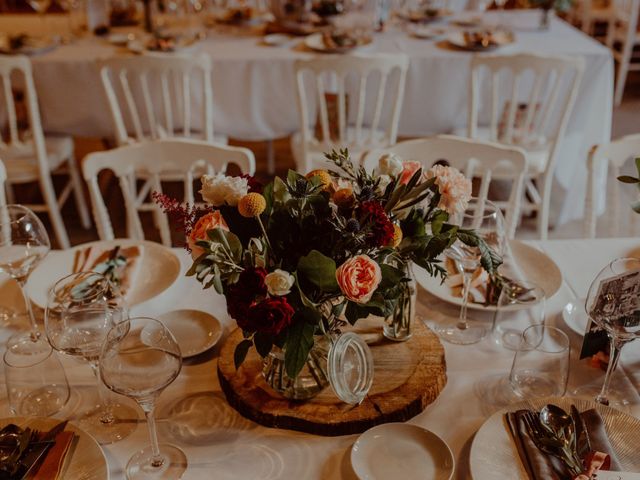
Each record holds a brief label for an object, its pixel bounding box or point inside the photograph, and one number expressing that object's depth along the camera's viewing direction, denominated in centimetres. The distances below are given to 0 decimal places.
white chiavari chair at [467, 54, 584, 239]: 234
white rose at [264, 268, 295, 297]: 82
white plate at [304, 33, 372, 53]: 288
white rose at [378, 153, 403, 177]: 97
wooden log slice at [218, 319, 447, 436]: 100
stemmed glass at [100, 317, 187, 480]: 86
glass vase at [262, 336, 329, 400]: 101
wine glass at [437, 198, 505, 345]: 118
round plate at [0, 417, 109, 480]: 90
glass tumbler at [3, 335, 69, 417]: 103
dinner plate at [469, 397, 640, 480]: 90
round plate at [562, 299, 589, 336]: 122
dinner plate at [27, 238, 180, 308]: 133
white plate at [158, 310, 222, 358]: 116
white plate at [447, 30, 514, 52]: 285
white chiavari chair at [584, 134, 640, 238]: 165
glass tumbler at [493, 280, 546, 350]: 121
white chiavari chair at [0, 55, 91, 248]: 240
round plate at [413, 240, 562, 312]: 129
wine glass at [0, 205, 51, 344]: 120
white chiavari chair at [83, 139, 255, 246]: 162
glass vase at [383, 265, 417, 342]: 113
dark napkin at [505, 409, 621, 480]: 89
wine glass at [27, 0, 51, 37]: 316
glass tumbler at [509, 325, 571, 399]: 105
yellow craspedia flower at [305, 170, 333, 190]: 95
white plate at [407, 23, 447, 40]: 307
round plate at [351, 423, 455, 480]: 91
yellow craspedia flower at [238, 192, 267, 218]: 84
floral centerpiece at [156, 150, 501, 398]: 84
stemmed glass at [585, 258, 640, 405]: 99
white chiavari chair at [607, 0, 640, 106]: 438
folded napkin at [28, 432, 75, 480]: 89
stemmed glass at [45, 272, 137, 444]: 100
